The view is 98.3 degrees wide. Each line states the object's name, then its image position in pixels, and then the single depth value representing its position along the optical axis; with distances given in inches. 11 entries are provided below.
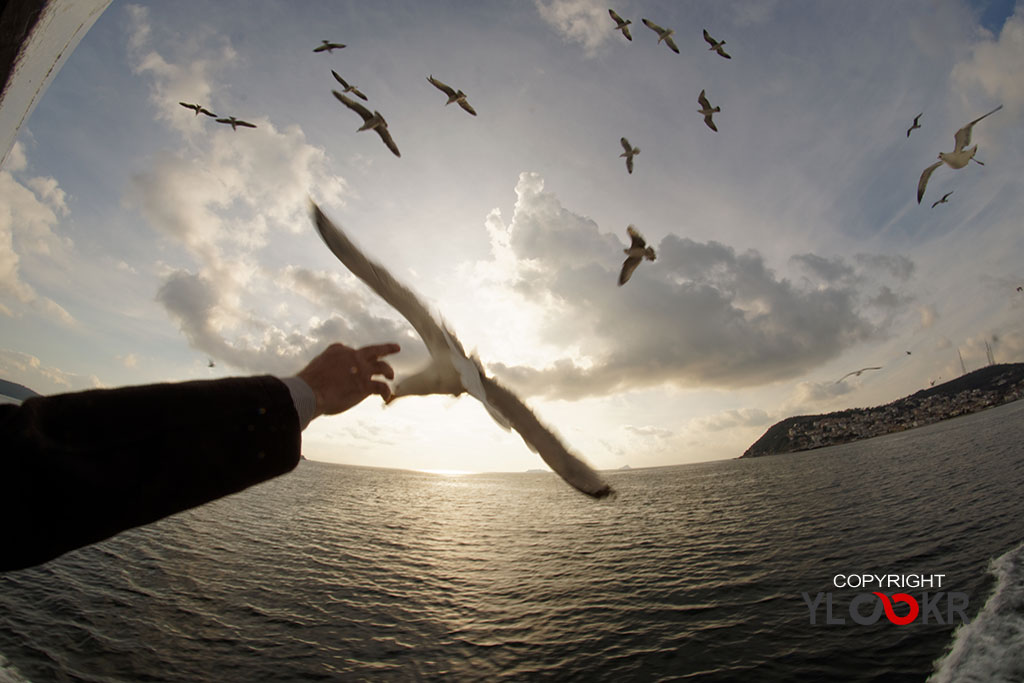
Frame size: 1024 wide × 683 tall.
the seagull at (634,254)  459.9
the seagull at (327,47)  591.2
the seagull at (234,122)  561.6
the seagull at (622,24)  607.4
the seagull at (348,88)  506.5
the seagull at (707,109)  690.2
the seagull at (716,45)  661.9
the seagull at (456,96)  539.8
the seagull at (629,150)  707.0
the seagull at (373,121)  445.4
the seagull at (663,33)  647.8
